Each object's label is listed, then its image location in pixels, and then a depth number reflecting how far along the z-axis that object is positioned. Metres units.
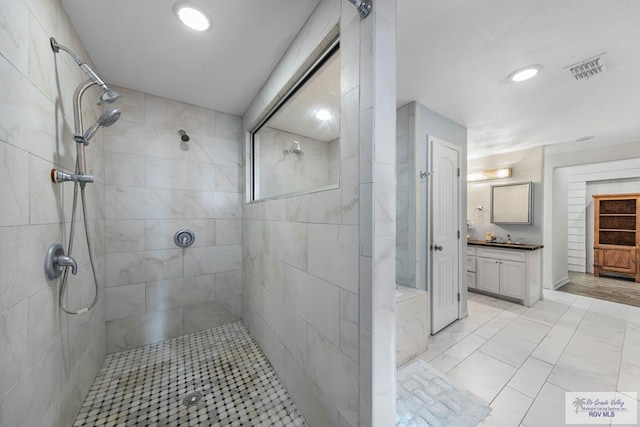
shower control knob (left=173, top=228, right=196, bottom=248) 2.21
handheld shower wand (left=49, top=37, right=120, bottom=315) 1.19
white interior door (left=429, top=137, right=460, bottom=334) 2.38
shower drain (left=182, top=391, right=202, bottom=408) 1.47
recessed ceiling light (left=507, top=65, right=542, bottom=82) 1.67
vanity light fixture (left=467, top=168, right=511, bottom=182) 3.75
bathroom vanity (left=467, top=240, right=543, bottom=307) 3.10
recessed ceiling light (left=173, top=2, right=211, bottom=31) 1.23
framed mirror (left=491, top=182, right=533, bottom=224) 3.53
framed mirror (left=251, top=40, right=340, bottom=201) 1.24
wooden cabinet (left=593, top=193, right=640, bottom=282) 4.37
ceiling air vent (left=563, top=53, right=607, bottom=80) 1.58
